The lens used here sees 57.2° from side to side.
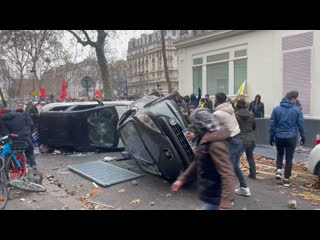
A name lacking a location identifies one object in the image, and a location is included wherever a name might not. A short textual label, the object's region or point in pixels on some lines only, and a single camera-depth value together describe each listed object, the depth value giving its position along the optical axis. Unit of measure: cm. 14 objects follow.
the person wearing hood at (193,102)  1606
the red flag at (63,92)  1672
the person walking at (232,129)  523
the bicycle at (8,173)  537
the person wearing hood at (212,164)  274
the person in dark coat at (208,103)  1284
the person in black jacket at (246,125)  617
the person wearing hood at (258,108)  1238
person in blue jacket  595
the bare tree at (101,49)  2069
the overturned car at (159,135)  531
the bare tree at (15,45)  2171
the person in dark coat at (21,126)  690
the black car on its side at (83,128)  907
